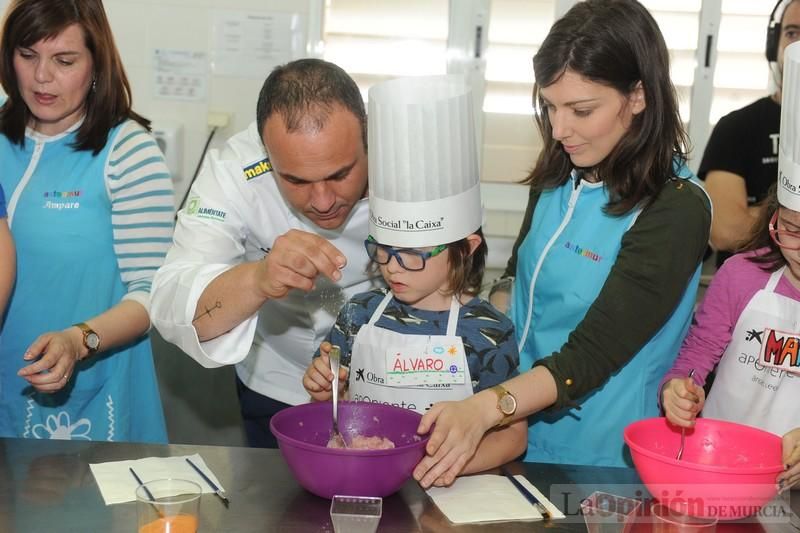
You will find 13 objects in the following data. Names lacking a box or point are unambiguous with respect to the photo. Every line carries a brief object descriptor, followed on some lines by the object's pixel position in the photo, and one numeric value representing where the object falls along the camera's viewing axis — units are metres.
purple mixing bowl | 1.35
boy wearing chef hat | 1.62
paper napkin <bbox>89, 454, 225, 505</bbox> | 1.42
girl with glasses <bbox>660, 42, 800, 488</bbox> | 1.71
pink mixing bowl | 1.30
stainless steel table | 1.34
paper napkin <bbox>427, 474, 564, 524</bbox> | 1.40
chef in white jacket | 1.64
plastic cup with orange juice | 1.22
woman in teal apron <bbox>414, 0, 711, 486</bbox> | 1.61
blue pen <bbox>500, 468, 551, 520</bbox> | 1.42
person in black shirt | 2.54
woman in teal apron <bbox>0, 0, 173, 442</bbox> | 2.02
